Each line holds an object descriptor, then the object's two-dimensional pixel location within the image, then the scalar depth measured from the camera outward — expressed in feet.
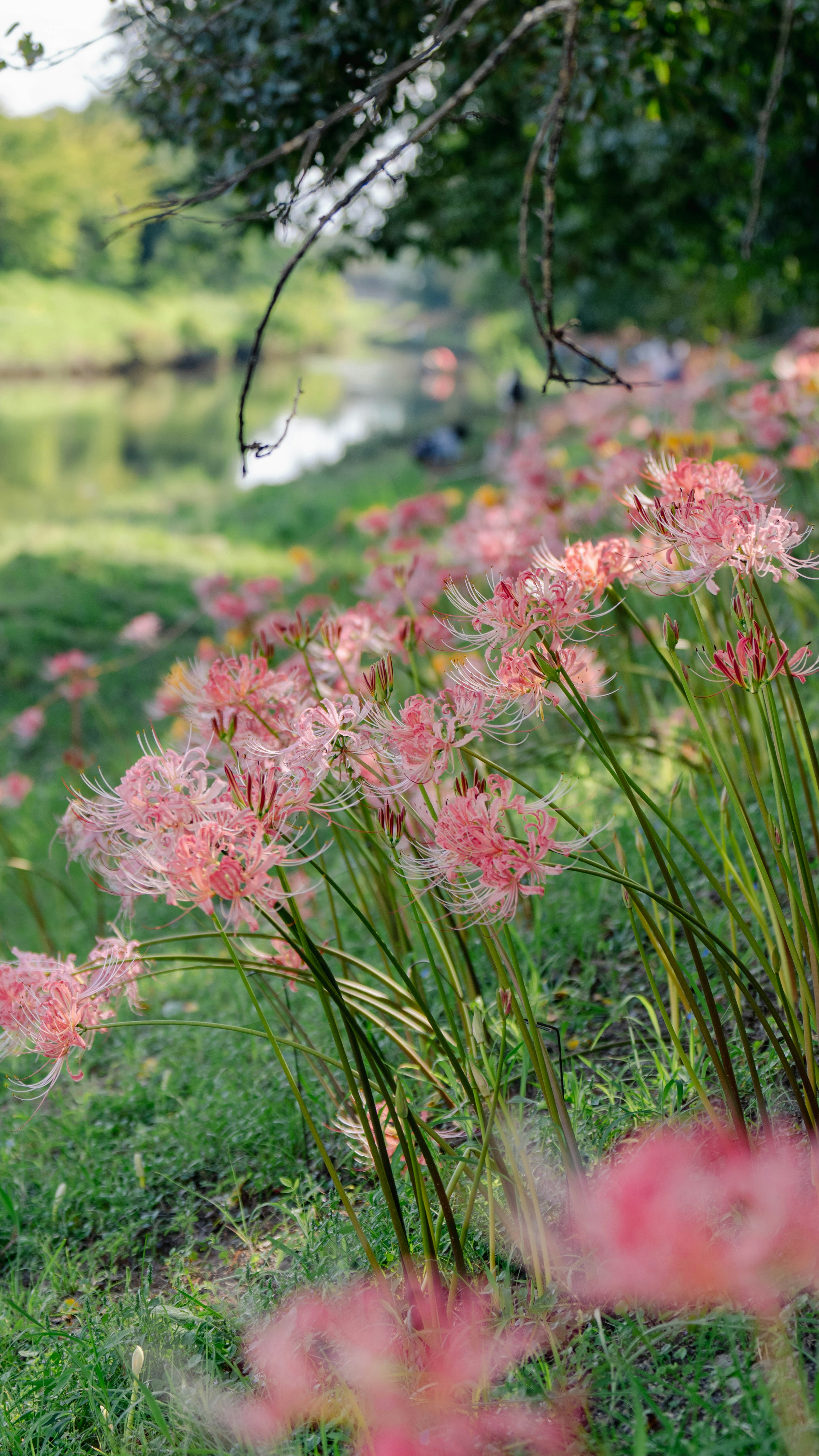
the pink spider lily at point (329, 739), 6.76
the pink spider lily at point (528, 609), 6.81
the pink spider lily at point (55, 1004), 6.78
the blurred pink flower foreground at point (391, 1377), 6.66
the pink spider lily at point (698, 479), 7.16
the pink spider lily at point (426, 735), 6.84
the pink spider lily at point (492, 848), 6.62
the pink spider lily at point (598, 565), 7.04
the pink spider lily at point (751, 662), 6.69
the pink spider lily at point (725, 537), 6.79
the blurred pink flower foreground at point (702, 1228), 6.26
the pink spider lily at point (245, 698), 7.36
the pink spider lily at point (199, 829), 6.56
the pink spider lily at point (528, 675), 6.77
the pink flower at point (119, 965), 6.82
